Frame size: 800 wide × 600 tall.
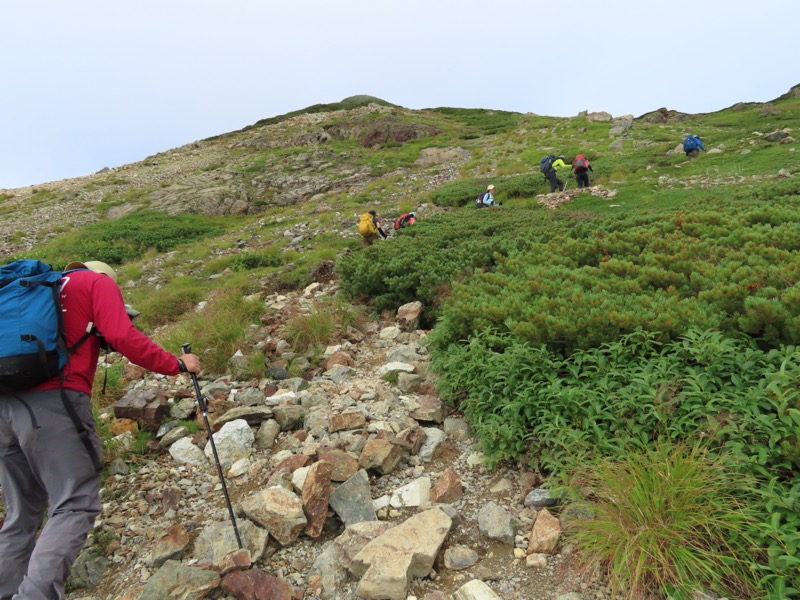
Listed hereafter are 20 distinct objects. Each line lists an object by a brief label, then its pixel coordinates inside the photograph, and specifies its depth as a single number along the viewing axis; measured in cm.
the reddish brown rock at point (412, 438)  482
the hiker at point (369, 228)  1424
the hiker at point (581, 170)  1892
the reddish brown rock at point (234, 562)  331
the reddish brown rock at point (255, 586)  317
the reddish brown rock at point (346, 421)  522
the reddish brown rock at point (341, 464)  427
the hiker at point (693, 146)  2116
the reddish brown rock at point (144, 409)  558
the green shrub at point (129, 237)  1970
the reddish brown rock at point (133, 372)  722
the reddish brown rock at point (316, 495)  382
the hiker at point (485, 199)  1709
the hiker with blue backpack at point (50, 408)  305
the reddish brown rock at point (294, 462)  442
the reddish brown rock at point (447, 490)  410
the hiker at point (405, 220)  1570
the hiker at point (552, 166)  1900
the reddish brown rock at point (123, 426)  545
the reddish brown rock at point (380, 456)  450
